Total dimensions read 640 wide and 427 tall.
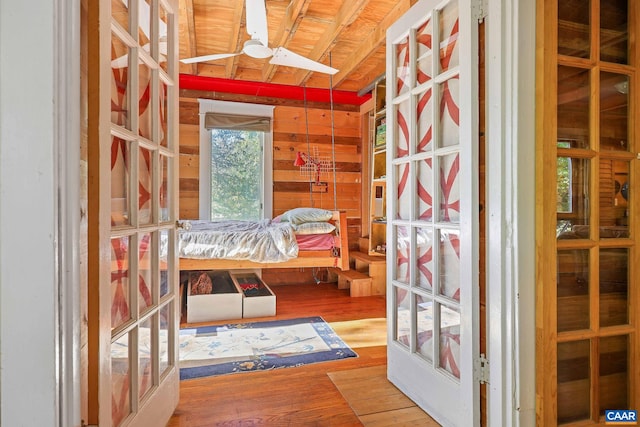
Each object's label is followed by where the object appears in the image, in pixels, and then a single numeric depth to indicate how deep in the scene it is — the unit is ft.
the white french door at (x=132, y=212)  3.40
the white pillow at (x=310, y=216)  11.80
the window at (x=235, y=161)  15.67
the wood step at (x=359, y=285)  13.47
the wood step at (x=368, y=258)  14.20
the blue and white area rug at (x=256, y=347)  7.70
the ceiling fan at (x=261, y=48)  8.23
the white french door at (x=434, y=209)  5.01
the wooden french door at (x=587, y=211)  4.49
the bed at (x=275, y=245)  10.98
